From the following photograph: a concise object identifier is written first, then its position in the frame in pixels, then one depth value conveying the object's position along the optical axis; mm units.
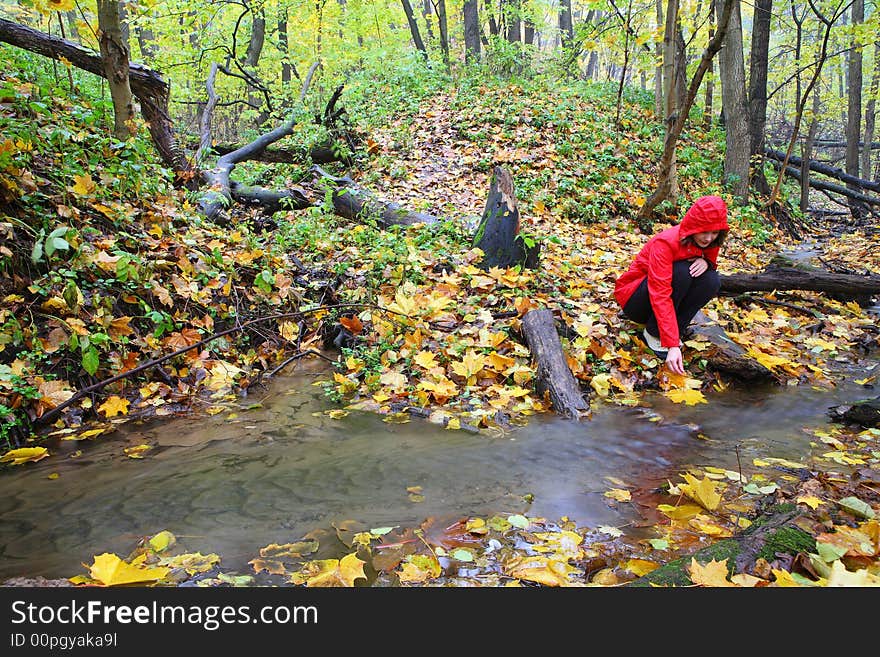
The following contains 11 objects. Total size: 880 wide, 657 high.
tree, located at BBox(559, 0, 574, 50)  18156
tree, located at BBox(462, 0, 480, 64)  15281
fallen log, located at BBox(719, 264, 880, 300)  5070
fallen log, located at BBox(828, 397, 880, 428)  2854
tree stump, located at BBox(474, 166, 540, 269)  4965
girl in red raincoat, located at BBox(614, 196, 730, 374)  3520
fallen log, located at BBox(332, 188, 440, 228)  6234
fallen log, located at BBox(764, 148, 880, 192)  11352
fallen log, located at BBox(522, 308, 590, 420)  3230
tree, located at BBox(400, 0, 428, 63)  16188
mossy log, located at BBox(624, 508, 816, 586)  1425
